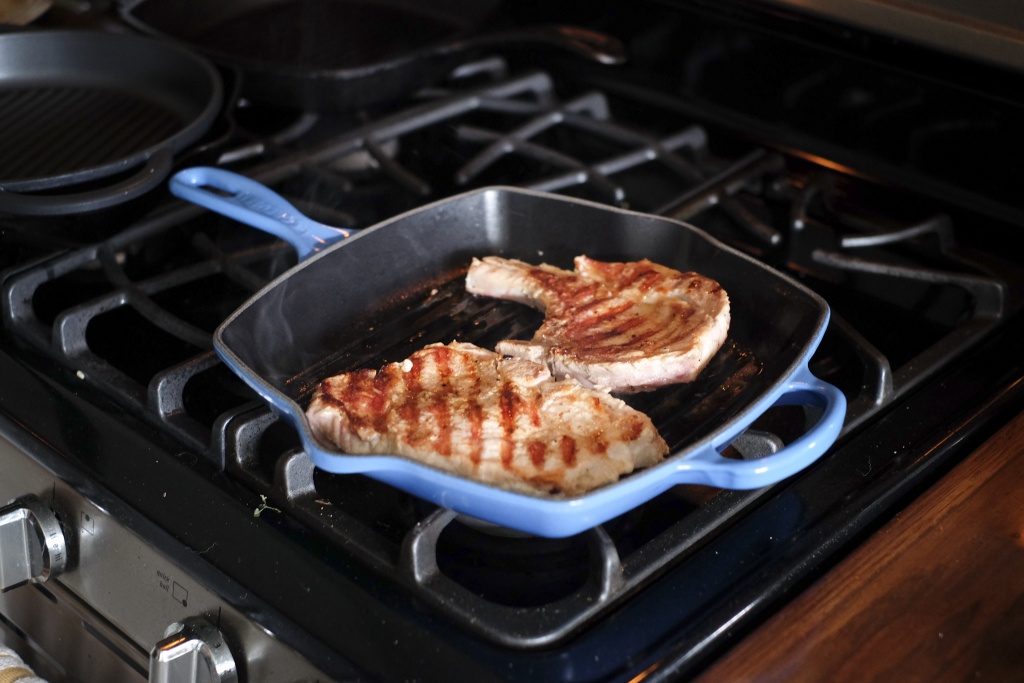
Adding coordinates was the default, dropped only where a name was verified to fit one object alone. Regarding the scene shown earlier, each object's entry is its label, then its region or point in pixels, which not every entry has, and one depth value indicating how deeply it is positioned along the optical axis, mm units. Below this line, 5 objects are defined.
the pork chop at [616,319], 949
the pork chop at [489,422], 813
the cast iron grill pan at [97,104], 1221
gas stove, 767
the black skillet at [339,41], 1438
